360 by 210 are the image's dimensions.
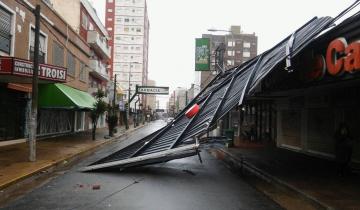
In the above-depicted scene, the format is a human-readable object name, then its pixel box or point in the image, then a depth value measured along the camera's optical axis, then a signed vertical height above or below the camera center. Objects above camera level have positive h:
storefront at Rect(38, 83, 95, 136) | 26.30 +0.58
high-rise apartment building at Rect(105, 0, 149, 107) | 132.00 +23.74
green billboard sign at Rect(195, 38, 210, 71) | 47.19 +6.71
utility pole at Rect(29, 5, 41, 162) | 16.17 +0.49
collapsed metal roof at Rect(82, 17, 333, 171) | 13.82 +0.19
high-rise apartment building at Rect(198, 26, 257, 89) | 128.00 +21.31
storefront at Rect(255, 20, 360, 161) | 12.20 +1.23
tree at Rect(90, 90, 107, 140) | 30.66 +0.47
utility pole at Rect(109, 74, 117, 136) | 36.56 -1.09
